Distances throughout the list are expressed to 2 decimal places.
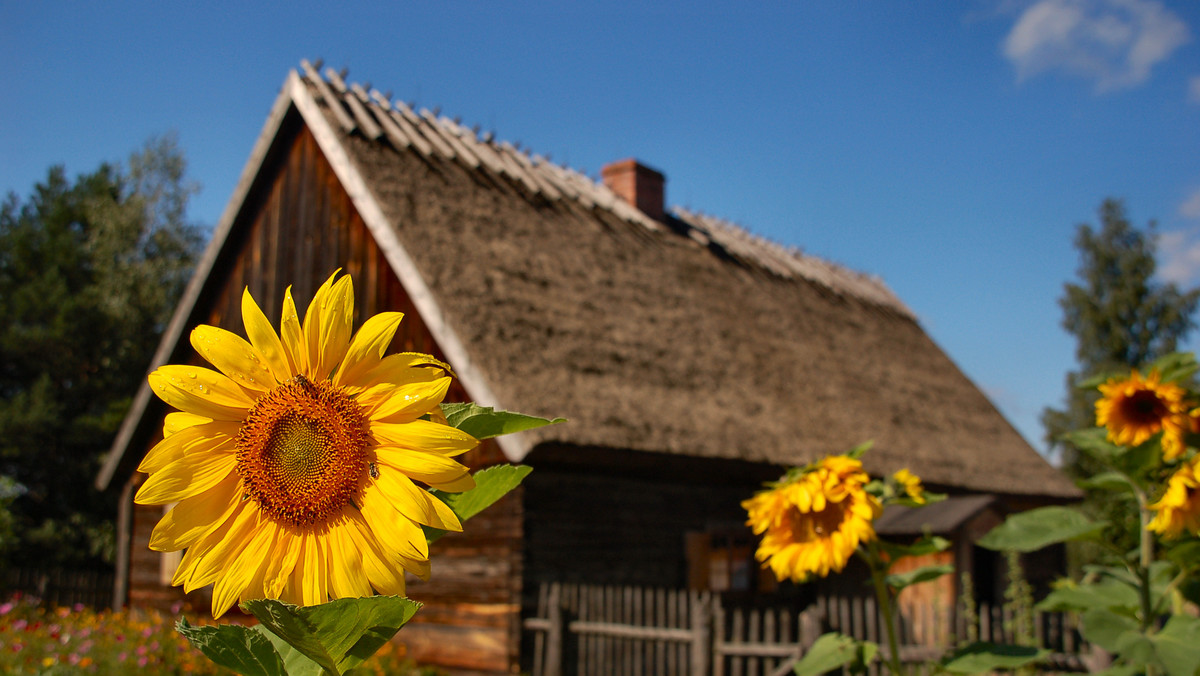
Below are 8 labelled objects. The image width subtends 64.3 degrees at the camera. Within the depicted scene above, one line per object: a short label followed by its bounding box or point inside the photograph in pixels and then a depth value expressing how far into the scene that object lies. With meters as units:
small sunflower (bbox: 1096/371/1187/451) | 2.69
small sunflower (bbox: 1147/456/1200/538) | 2.28
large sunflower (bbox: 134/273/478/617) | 1.09
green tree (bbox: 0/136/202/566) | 22.52
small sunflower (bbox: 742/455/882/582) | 2.19
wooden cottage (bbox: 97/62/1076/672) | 8.44
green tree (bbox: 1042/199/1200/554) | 27.55
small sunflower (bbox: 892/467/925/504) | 2.38
